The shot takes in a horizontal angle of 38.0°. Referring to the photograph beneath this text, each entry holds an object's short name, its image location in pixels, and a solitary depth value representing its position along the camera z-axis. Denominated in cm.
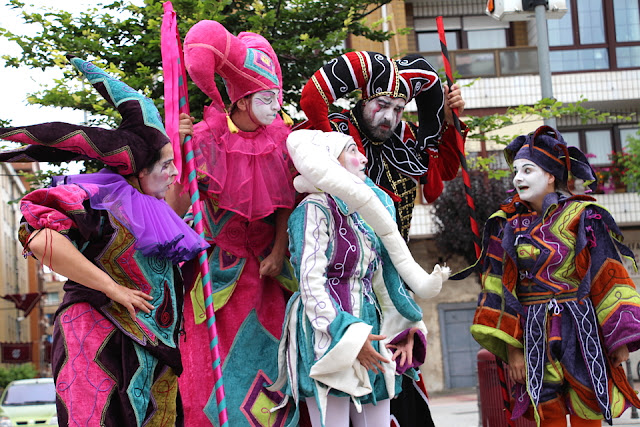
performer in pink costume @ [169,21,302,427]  453
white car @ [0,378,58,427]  1445
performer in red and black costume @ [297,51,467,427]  470
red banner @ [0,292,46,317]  3053
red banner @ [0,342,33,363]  3659
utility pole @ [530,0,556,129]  848
